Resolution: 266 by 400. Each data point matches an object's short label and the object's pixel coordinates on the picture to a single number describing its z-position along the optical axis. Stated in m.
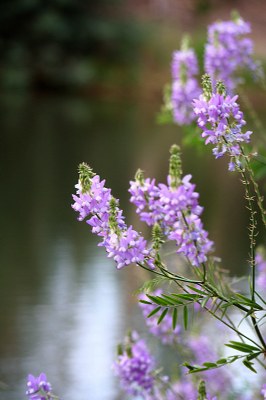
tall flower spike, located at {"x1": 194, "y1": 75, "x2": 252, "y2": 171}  1.46
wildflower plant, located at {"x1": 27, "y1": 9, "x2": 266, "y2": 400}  1.44
